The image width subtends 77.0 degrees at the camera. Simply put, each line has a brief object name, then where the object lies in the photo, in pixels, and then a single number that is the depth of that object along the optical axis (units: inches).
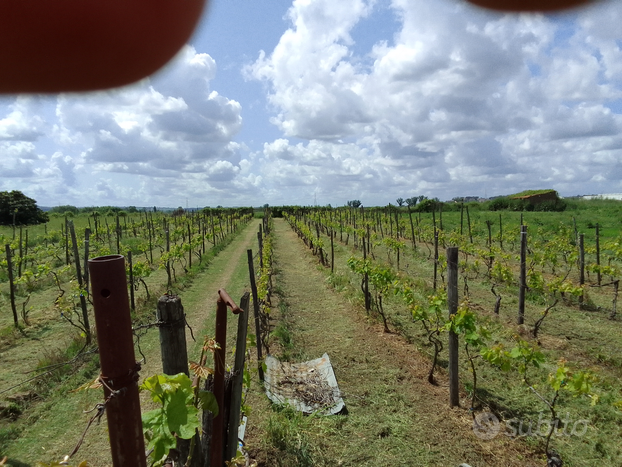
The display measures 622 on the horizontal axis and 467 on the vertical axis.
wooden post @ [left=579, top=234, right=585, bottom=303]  350.6
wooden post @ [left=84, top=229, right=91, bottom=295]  277.5
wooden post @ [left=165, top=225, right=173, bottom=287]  416.8
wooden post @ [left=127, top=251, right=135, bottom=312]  320.7
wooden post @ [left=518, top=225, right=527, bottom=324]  280.3
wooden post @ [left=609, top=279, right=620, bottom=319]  282.5
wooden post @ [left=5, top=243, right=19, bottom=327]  298.4
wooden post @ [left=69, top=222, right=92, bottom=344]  251.1
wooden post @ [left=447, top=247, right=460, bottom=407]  180.9
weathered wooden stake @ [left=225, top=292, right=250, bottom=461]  91.8
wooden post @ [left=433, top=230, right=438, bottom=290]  367.5
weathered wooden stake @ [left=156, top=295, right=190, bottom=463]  63.4
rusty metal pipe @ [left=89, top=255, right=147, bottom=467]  38.9
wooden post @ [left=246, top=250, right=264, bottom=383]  222.7
